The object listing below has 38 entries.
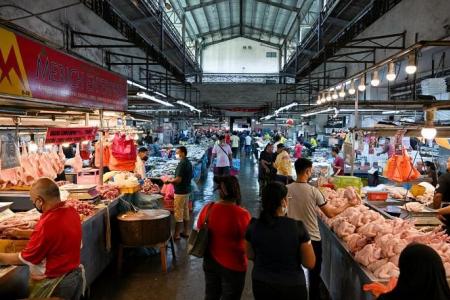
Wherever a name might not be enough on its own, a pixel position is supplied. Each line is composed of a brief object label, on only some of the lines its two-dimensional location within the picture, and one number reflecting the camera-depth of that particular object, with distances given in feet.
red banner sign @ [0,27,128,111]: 14.16
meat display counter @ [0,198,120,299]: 12.25
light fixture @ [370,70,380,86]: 21.74
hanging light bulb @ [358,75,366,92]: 24.50
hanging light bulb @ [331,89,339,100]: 31.15
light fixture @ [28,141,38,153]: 18.83
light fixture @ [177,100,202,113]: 40.92
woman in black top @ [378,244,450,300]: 7.39
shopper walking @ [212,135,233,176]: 42.70
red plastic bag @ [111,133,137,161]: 21.76
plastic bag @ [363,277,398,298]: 10.43
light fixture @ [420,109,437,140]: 16.12
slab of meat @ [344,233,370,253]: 13.78
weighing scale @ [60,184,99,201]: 19.67
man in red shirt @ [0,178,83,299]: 11.19
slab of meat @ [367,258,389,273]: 11.97
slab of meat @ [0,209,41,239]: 13.99
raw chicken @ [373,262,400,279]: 11.44
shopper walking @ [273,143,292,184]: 35.50
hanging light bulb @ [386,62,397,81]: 18.12
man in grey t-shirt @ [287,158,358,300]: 14.79
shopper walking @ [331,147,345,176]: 38.88
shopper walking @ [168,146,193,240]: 25.80
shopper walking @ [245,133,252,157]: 97.86
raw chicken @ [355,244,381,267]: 12.35
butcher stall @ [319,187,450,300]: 12.19
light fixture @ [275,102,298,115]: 41.85
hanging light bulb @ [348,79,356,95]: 30.17
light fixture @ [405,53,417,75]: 15.48
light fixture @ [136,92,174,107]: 28.03
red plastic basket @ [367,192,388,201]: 21.25
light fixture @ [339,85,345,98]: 29.01
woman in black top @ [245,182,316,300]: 9.89
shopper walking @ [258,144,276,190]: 41.83
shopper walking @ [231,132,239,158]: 76.84
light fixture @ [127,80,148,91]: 31.94
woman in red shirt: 12.20
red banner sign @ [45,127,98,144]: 15.33
